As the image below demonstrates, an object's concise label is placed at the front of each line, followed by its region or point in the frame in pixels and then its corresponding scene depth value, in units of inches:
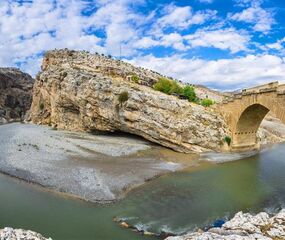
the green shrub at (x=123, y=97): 1742.0
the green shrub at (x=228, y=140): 1614.4
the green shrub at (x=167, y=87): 2047.4
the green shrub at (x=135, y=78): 2091.9
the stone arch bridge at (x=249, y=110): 1161.4
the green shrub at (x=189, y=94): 2062.0
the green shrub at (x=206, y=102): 1987.8
